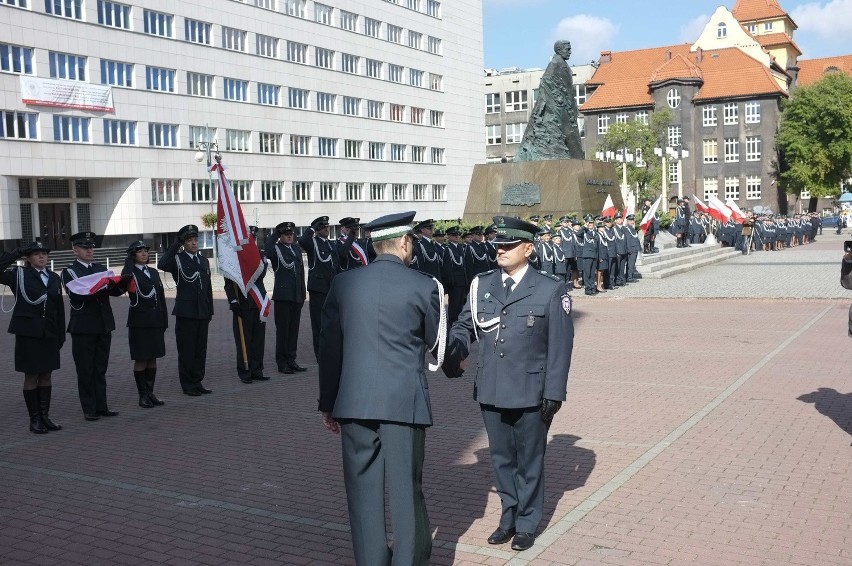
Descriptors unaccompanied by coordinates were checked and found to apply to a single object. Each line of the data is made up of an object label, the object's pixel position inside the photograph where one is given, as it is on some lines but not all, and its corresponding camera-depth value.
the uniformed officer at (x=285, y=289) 13.12
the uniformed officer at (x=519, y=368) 5.60
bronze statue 28.58
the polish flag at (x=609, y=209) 27.05
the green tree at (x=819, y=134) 79.88
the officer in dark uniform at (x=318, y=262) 13.33
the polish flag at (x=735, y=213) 39.56
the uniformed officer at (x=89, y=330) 9.93
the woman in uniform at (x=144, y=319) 10.54
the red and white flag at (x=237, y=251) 12.01
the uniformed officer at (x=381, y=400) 4.58
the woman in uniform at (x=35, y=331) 9.40
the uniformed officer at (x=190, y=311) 11.36
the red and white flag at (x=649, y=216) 29.27
